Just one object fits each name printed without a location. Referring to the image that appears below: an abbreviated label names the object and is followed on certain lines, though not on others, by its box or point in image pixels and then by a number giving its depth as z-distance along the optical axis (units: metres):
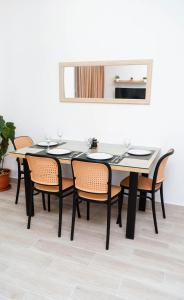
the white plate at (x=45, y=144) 3.03
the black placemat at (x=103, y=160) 2.44
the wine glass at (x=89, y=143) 2.94
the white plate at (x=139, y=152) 2.69
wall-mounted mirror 2.98
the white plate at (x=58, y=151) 2.67
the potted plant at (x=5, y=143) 3.28
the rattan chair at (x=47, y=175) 2.37
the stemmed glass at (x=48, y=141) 3.00
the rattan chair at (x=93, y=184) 2.18
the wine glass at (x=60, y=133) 3.41
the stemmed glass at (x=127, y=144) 2.98
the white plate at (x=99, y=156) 2.53
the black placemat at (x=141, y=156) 2.55
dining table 2.32
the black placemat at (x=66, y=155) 2.55
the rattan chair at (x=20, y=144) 3.21
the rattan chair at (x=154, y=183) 2.44
